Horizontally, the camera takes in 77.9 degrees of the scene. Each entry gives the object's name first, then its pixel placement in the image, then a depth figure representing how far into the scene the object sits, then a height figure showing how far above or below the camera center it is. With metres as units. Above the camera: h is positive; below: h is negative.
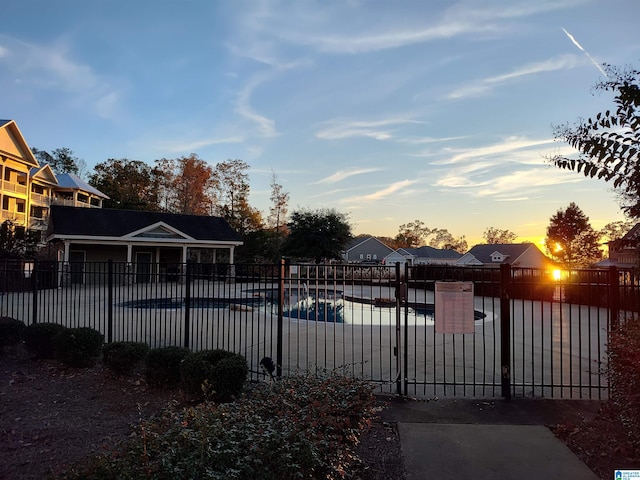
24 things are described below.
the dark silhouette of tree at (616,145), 3.14 +0.86
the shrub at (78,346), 6.35 -1.58
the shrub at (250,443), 2.29 -1.28
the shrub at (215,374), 4.83 -1.54
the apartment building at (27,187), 37.34 +7.17
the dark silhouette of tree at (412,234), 89.88 +3.65
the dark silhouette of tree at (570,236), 50.12 +1.87
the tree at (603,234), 46.02 +1.99
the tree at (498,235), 81.19 +3.07
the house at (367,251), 70.88 -0.27
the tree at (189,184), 50.75 +8.39
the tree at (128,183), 50.97 +9.17
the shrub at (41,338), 6.81 -1.54
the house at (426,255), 65.56 -0.90
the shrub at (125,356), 5.91 -1.61
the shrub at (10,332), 7.05 -1.51
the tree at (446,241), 96.88 +2.18
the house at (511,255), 51.28 -0.65
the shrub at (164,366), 5.49 -1.63
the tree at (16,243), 20.91 +0.32
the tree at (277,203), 46.44 +5.43
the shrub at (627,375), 3.22 -1.09
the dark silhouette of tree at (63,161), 60.91 +13.55
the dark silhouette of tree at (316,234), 38.12 +1.48
